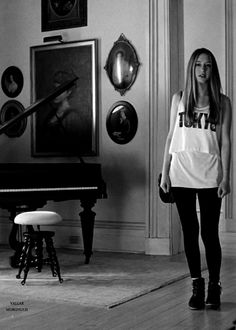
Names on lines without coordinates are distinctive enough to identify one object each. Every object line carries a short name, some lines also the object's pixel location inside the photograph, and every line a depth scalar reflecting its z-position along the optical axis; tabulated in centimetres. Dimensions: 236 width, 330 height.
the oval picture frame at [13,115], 727
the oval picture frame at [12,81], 728
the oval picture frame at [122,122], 662
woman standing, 375
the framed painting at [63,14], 691
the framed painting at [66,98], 684
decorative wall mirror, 662
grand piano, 538
